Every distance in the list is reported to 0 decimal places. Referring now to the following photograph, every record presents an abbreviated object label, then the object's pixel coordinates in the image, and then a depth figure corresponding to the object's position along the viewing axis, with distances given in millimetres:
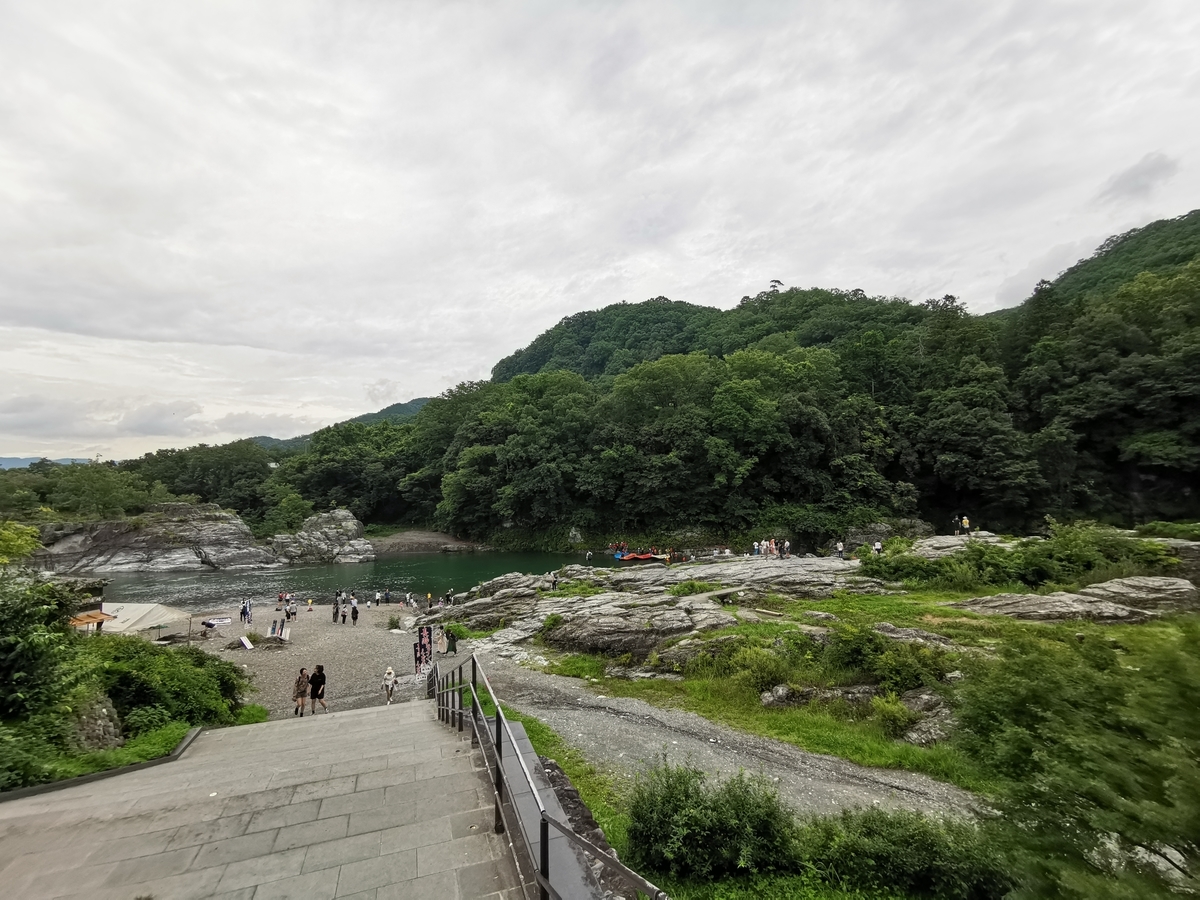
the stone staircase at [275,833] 3930
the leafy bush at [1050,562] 17688
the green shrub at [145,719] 8500
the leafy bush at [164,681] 9148
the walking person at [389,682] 14711
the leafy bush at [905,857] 4910
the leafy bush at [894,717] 10383
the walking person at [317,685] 13539
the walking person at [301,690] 13312
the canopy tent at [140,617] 19667
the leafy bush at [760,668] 12867
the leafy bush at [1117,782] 2932
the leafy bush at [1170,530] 21117
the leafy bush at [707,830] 5723
